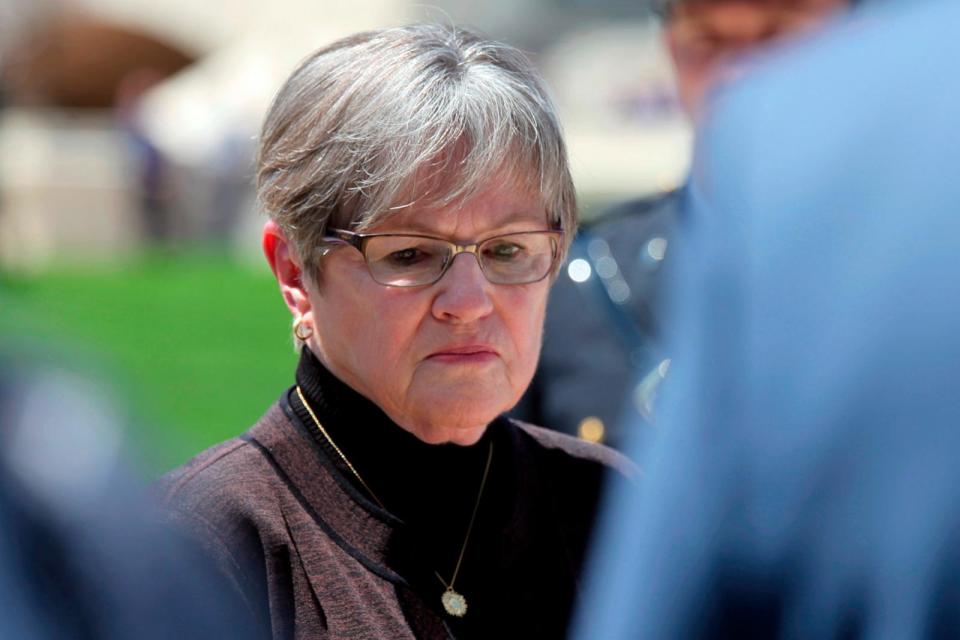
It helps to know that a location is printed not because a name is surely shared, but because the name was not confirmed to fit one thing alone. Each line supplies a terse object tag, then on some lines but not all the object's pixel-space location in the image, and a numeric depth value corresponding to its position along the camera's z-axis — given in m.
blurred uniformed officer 6.01
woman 4.24
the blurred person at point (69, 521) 1.88
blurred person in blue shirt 2.01
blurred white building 42.62
